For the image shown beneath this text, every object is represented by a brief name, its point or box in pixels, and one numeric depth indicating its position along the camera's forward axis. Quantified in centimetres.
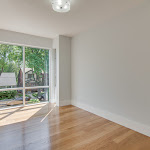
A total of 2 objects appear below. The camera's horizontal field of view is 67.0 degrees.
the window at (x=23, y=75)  380
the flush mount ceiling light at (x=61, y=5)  207
